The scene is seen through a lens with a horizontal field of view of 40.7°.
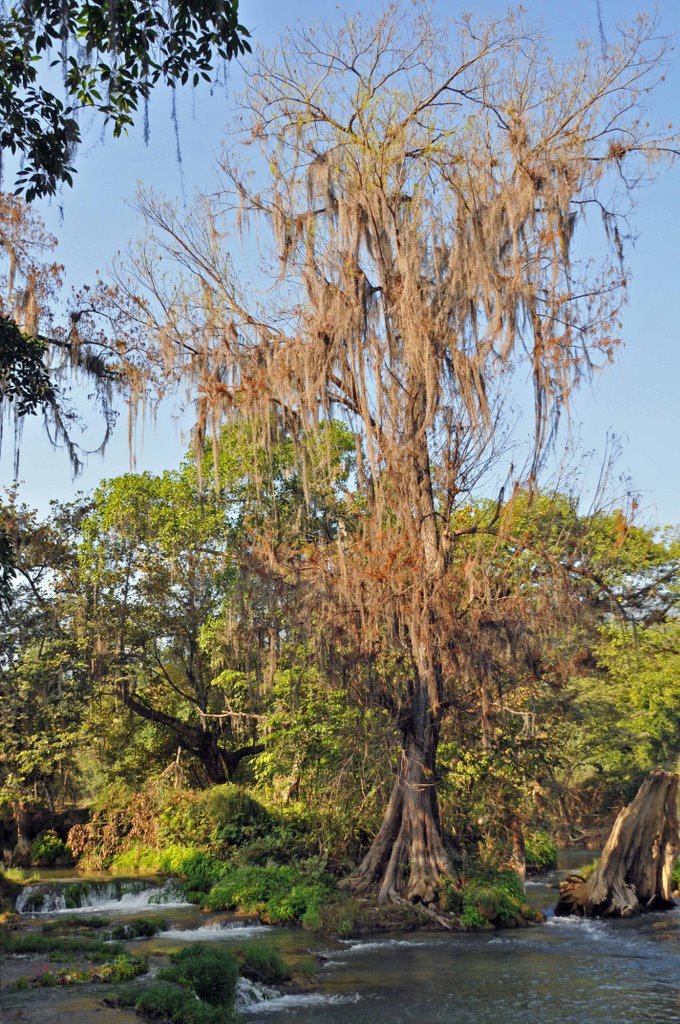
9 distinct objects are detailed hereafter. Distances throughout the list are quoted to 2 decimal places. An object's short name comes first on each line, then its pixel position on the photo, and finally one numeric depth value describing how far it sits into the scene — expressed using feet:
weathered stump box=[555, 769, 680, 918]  59.98
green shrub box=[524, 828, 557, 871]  77.82
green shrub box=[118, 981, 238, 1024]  31.55
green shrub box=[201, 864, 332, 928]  57.82
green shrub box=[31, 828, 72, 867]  90.07
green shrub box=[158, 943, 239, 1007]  35.70
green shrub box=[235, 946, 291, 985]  40.70
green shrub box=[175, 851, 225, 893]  68.64
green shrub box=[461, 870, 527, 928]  55.31
